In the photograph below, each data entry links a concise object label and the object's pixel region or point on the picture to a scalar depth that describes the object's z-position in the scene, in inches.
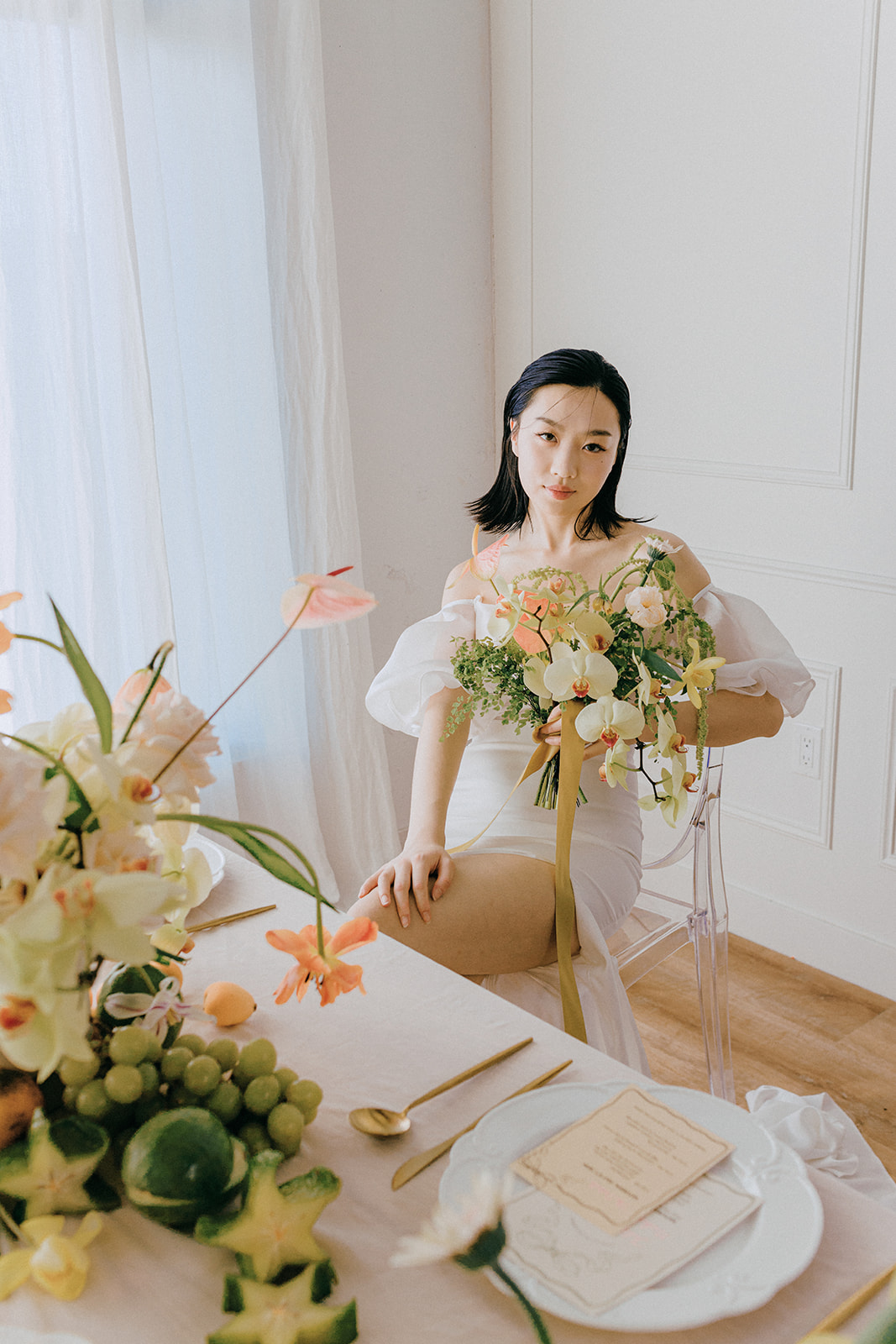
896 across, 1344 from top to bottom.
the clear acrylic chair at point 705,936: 70.9
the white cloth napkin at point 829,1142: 60.2
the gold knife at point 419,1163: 33.7
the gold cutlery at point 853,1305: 27.8
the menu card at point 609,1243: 29.3
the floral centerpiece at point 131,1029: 25.1
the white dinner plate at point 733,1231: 28.5
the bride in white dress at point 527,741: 62.3
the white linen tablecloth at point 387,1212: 28.8
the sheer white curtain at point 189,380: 93.1
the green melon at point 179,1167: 30.0
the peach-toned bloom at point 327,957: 36.9
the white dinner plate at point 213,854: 55.1
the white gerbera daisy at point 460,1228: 21.3
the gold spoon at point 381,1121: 35.9
